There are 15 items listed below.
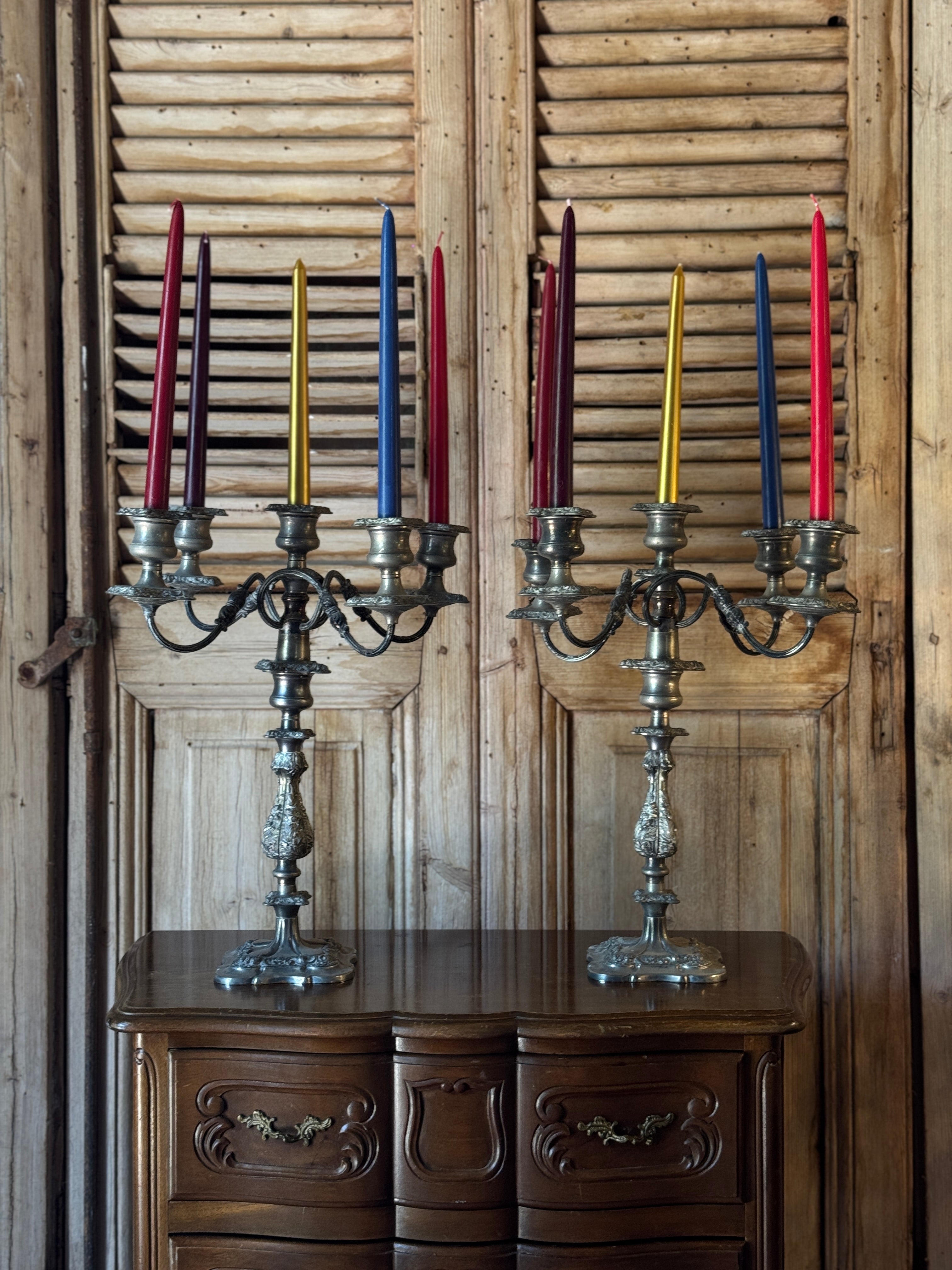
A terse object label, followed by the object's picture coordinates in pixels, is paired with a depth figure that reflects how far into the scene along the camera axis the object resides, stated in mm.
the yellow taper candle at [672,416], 1240
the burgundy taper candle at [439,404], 1328
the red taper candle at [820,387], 1205
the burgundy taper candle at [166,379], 1200
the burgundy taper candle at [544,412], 1354
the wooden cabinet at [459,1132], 1145
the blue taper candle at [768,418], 1264
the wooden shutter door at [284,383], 1599
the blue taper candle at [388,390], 1174
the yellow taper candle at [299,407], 1214
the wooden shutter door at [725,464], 1573
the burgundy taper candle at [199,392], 1294
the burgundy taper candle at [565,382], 1228
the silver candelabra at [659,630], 1245
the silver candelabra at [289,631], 1239
